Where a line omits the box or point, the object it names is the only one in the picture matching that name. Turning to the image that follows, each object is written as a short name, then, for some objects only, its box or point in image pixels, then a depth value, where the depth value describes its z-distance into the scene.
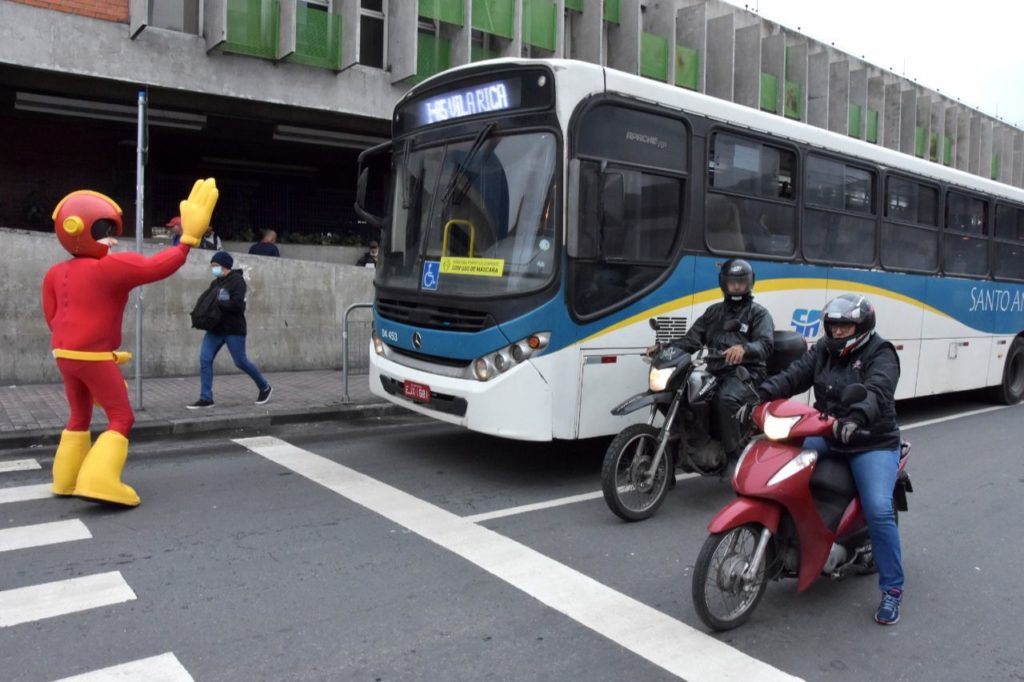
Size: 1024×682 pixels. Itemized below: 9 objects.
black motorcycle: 5.84
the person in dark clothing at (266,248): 14.09
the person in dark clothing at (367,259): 15.86
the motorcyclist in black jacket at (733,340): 6.17
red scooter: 4.07
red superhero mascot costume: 5.81
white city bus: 6.38
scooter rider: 4.18
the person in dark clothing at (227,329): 9.54
